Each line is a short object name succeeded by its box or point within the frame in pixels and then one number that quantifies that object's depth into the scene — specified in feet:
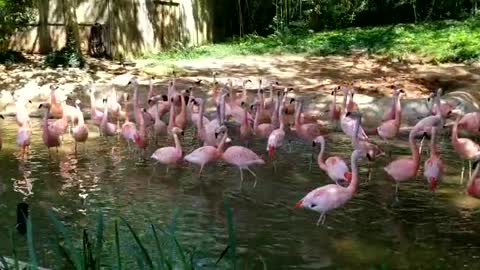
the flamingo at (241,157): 23.39
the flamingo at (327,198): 17.99
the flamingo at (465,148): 24.02
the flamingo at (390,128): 28.17
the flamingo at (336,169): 20.80
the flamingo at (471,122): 28.66
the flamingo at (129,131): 27.37
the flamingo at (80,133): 28.04
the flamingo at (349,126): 25.53
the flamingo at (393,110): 30.30
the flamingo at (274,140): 25.46
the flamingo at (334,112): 33.60
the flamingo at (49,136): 26.96
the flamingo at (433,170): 20.57
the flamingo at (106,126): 29.91
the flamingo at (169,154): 24.25
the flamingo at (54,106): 34.30
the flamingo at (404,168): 21.20
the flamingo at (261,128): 28.96
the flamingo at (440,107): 29.93
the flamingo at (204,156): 23.58
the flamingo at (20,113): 30.09
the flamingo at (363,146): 24.22
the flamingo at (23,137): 26.63
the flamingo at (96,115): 31.81
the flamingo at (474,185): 18.97
